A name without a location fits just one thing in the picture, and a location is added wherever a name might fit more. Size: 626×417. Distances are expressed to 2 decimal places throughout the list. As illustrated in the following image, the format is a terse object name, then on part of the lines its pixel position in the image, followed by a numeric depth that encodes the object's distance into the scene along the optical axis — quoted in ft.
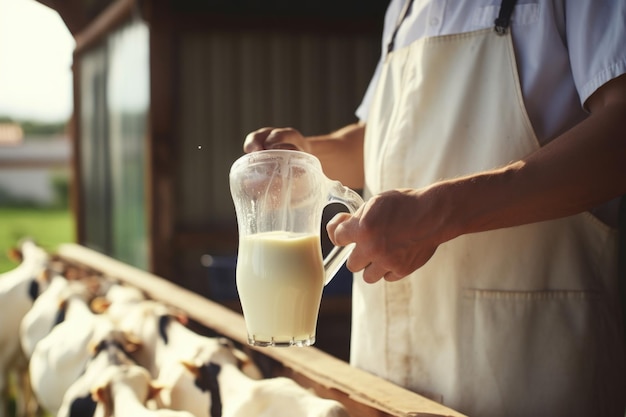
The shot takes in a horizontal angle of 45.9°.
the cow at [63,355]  9.01
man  5.36
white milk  4.57
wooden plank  5.01
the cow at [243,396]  5.24
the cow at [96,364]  7.14
